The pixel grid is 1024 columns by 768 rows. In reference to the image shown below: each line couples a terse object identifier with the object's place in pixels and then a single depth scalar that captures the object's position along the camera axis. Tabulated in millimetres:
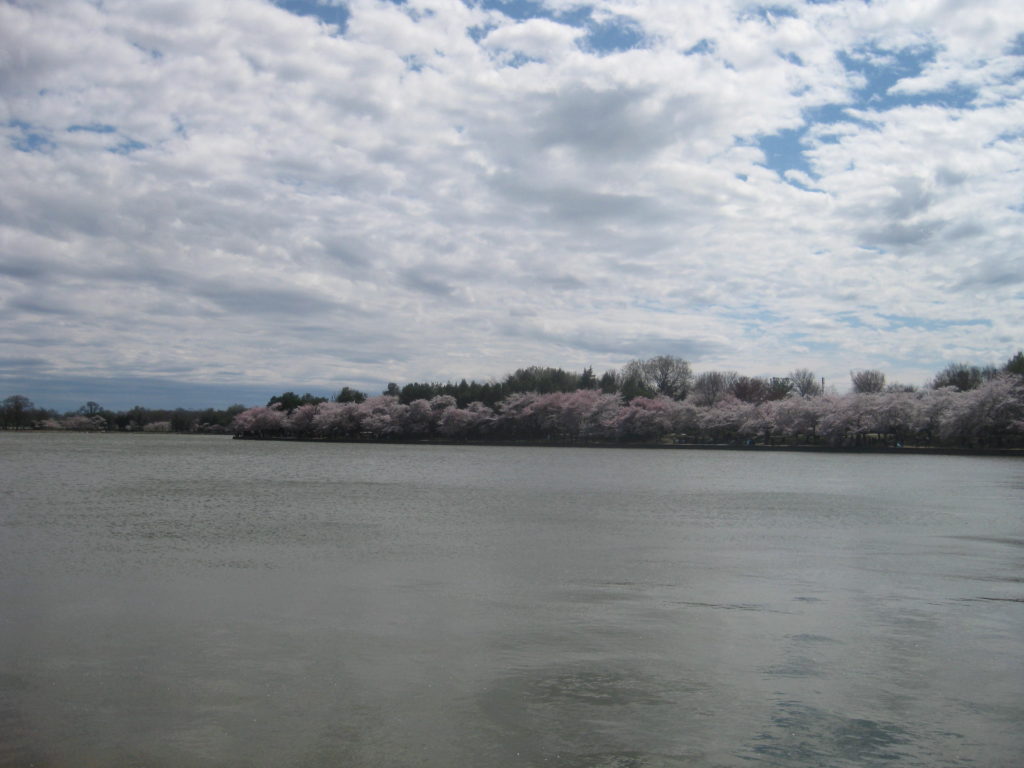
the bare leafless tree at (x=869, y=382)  116500
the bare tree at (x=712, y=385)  114006
